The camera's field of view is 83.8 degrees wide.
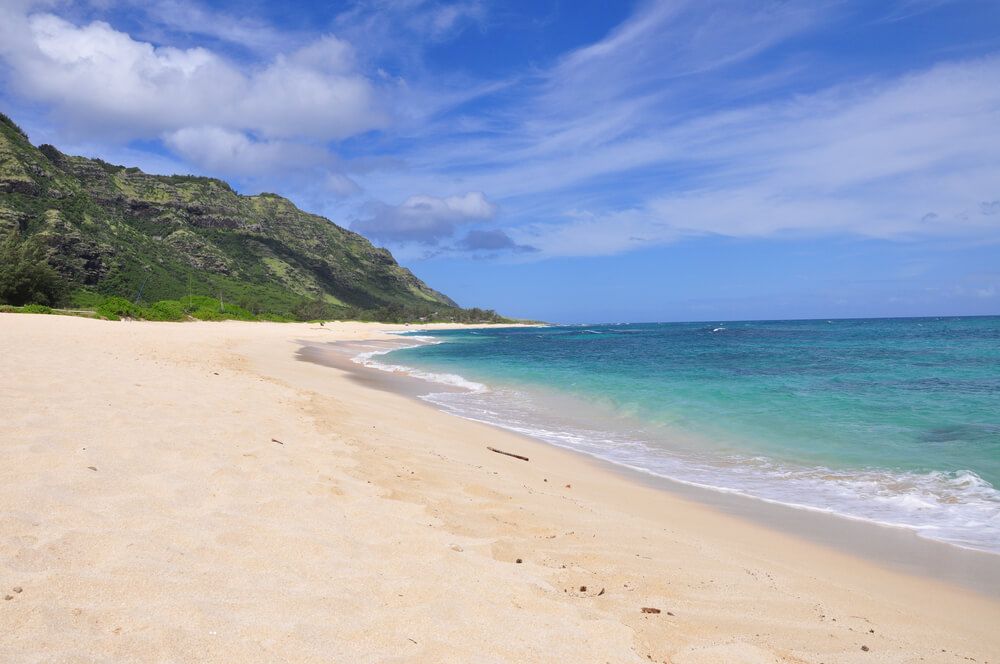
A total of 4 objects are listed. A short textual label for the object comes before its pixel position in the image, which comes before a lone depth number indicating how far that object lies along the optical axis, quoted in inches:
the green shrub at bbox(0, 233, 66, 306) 1545.3
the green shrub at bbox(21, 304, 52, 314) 1407.5
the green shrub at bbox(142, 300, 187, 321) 1922.5
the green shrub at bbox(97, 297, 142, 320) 1641.0
